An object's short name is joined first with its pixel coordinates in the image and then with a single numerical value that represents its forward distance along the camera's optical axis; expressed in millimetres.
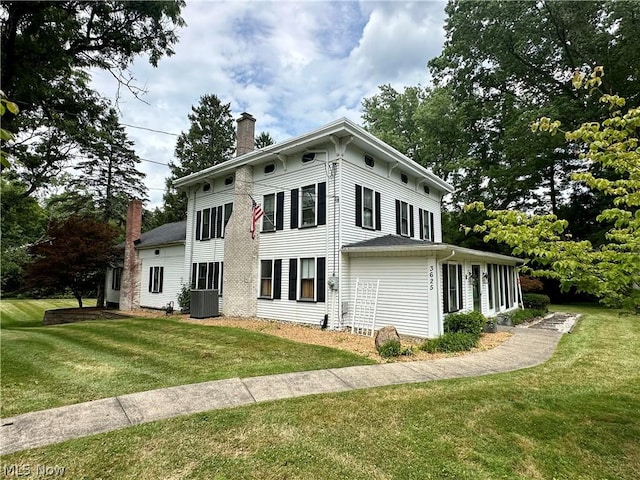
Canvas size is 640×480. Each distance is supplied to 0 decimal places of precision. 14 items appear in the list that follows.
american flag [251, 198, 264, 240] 12656
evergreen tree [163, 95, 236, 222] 32781
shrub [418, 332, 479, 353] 8016
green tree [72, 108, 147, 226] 31053
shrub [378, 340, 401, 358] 7326
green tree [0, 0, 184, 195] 7645
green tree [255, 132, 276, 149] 33688
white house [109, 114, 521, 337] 9867
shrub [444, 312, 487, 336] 9494
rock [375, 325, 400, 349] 7827
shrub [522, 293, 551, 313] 16375
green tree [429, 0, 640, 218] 17531
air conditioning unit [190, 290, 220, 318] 13320
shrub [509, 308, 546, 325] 12485
